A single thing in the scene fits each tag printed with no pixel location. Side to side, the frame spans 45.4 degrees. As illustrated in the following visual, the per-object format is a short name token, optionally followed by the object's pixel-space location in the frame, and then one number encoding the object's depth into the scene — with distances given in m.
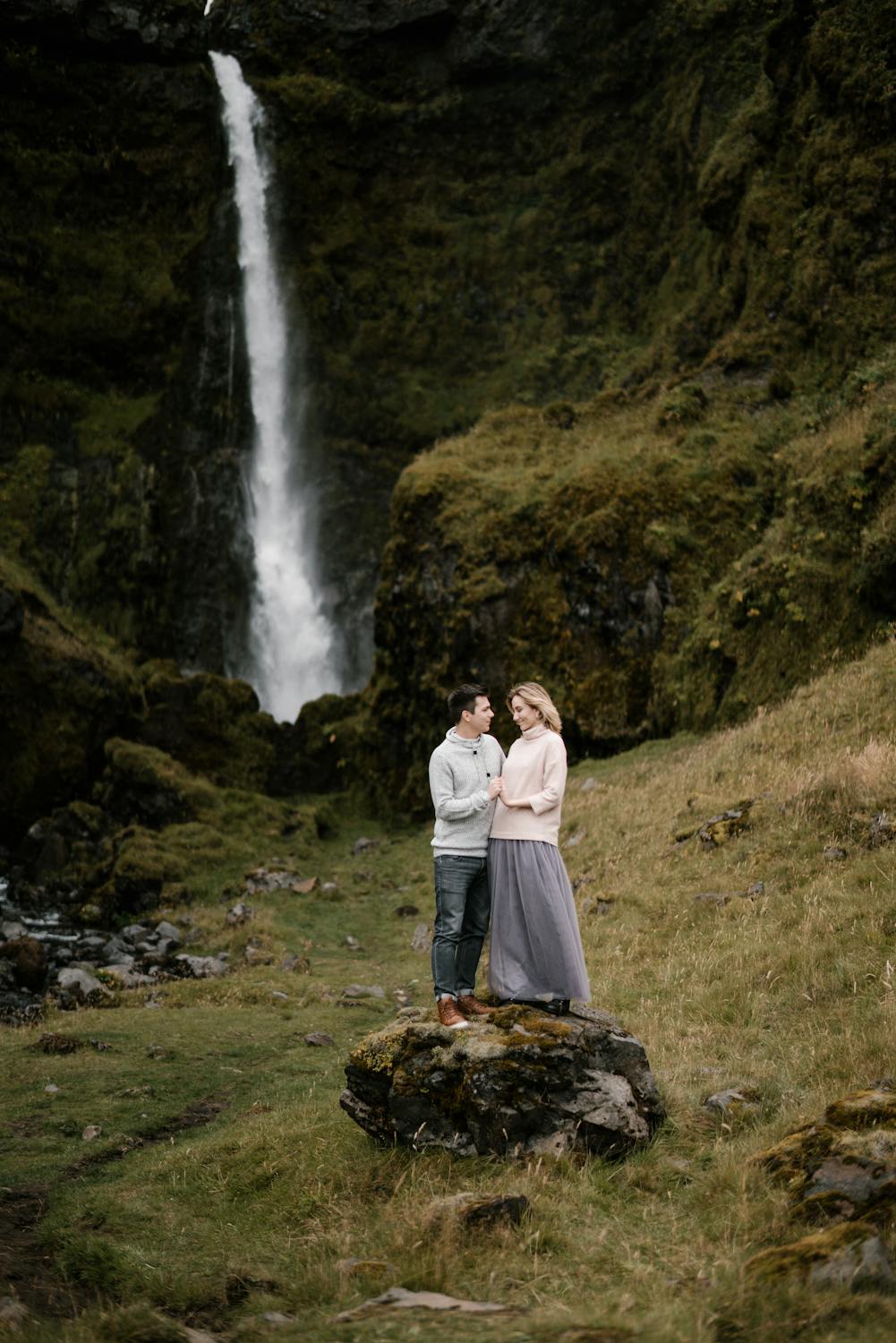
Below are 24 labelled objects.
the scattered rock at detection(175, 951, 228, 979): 16.30
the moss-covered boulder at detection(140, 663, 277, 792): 29.61
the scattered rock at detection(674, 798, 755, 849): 13.19
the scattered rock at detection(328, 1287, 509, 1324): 4.87
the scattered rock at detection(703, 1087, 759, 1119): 6.91
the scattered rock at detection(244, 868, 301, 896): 21.28
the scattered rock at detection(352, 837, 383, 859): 24.89
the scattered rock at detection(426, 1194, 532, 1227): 5.70
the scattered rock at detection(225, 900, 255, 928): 18.75
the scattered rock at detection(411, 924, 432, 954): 16.73
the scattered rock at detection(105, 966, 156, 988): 15.79
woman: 7.20
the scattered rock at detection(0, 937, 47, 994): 15.78
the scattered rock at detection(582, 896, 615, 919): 13.18
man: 7.47
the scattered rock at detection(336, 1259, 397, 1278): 5.42
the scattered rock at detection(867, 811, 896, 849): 10.81
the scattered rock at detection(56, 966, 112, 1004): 14.97
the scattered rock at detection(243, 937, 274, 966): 16.36
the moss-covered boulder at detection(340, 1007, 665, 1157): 6.63
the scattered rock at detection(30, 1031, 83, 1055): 11.25
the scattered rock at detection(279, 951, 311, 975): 15.65
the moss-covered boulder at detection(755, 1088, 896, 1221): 5.11
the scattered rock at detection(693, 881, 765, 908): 11.34
